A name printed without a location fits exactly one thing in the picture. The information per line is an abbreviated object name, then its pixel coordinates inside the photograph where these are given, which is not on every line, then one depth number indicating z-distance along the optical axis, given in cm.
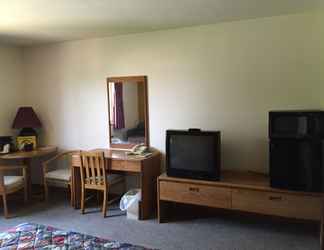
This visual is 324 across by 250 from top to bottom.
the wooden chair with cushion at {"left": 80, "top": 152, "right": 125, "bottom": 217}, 361
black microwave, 272
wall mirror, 402
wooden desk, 355
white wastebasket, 354
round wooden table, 404
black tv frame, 321
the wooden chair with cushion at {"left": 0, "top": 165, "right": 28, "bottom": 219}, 358
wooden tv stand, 282
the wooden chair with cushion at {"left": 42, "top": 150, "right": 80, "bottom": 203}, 403
